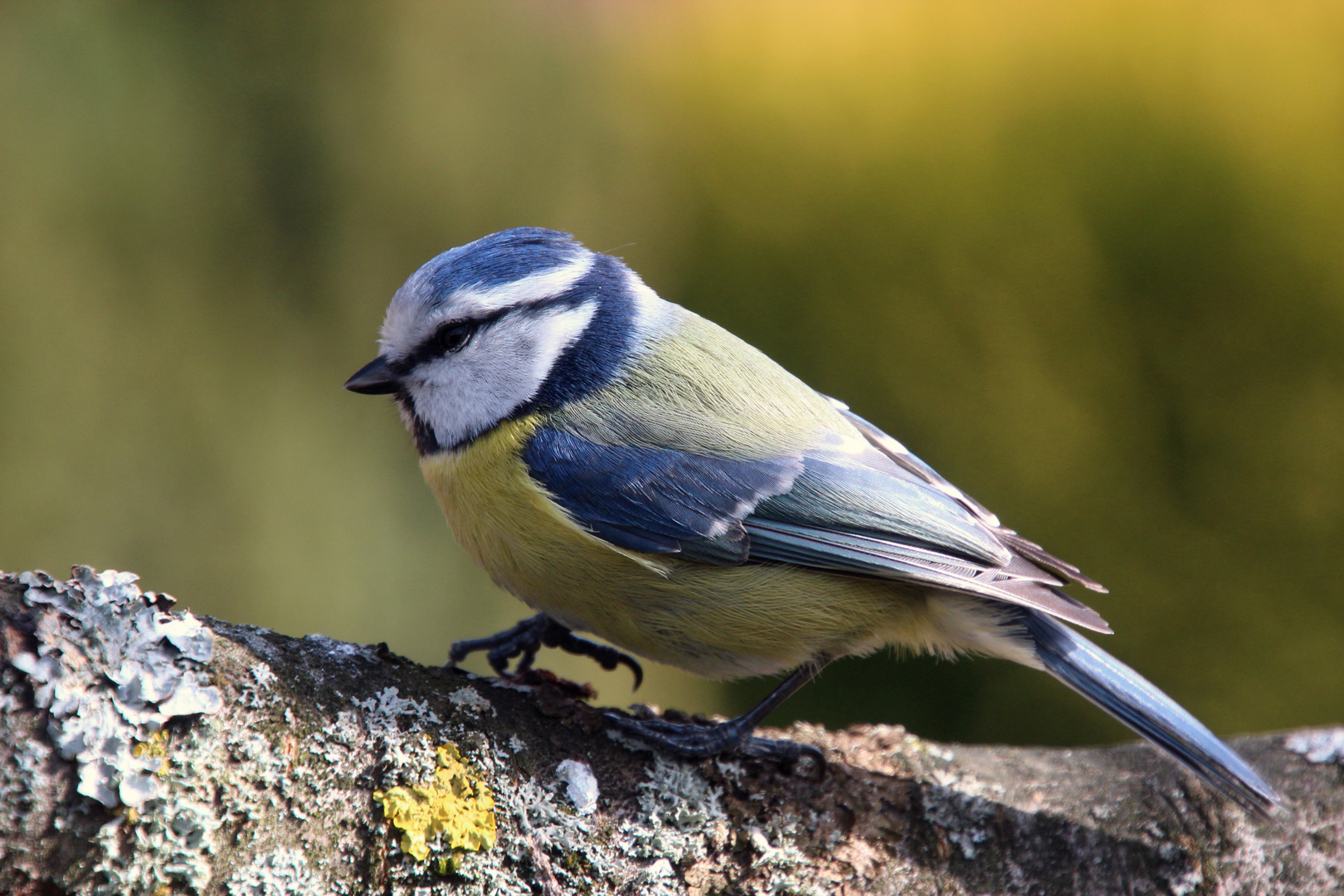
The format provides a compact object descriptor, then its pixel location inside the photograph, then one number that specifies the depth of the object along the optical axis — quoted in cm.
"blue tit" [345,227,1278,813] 229
